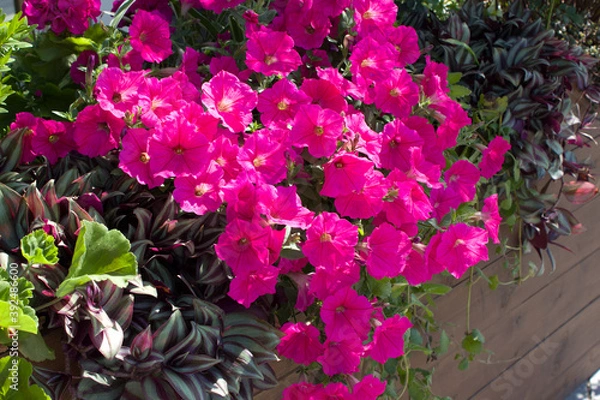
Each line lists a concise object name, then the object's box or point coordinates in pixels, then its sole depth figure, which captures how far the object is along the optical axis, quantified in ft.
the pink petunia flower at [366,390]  3.58
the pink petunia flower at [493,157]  4.84
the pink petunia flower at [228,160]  3.41
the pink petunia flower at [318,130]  3.54
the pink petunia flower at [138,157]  3.30
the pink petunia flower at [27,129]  3.66
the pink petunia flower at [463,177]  4.32
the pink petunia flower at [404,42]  4.48
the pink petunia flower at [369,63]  4.14
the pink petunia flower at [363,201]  3.51
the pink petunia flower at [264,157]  3.41
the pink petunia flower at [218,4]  4.21
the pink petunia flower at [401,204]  3.64
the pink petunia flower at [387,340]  3.71
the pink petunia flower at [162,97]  3.52
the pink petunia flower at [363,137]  3.67
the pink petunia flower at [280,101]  3.81
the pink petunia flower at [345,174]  3.45
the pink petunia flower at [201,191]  3.24
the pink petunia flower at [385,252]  3.49
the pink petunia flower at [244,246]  3.13
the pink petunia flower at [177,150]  3.22
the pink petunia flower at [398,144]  3.86
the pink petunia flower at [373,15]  4.39
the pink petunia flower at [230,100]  3.57
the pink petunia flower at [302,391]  3.58
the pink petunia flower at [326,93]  3.92
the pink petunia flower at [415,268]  3.80
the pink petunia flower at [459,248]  3.80
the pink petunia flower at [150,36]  4.05
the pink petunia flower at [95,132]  3.51
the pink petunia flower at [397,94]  4.12
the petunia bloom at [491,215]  4.37
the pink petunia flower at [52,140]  3.64
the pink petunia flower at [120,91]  3.49
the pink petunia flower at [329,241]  3.26
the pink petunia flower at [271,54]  3.95
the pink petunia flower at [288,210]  3.26
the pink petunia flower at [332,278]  3.32
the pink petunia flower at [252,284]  3.19
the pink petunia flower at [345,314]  3.42
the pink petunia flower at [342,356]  3.50
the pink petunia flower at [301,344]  3.54
